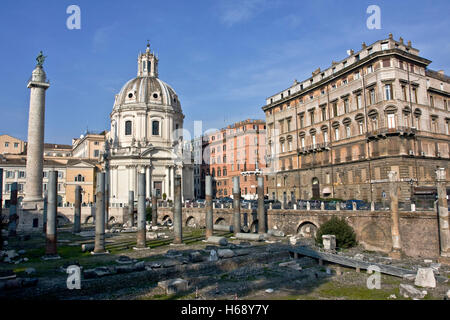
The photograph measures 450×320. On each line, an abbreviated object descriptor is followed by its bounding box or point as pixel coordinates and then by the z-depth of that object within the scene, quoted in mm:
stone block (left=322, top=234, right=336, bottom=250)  22156
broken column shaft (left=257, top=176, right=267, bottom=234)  29316
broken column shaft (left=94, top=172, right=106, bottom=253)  23141
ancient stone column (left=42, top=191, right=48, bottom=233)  37275
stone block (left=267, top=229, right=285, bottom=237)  28781
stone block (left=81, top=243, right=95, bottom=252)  23942
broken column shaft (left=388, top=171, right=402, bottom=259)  20547
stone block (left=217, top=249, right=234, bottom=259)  19719
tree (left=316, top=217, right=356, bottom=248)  23297
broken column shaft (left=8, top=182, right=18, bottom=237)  33000
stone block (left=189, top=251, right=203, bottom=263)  18720
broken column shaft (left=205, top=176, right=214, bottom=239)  28781
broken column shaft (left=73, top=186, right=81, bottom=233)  36156
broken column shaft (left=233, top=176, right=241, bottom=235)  29812
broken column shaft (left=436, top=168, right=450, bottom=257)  18641
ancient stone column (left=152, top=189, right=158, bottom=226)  41188
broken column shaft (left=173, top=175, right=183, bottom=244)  26539
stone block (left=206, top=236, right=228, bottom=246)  25703
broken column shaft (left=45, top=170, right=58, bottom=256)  21609
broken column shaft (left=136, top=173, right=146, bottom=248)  24766
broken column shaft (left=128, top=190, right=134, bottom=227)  40594
